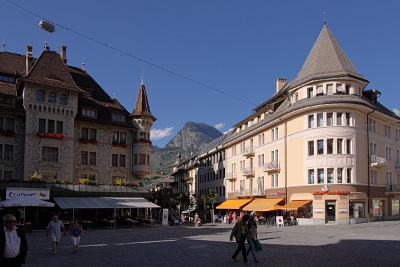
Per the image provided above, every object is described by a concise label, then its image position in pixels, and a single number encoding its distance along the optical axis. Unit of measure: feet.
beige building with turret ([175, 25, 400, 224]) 143.64
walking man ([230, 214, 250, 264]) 52.68
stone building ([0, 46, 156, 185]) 149.18
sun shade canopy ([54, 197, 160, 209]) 132.11
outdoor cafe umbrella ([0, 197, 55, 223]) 113.24
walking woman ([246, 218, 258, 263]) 53.72
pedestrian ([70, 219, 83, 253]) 65.00
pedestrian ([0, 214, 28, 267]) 27.30
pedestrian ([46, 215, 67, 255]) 64.13
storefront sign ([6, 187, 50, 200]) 128.36
